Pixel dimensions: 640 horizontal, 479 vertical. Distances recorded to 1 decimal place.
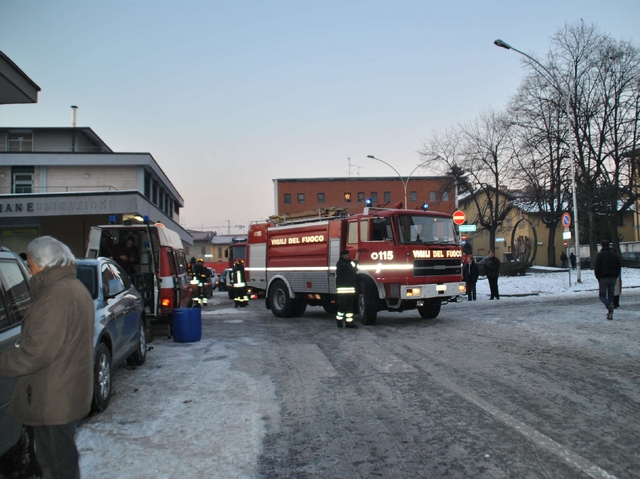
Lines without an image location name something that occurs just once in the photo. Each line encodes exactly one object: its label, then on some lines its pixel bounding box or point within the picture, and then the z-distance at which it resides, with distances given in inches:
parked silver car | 221.8
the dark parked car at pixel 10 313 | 141.8
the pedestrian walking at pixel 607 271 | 469.4
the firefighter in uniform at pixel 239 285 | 720.3
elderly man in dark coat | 112.9
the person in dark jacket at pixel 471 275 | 741.3
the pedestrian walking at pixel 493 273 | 748.0
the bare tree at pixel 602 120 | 1109.7
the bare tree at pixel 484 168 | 1537.9
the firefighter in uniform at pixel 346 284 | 461.7
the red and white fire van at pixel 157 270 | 412.2
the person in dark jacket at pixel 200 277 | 794.7
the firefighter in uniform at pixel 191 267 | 864.8
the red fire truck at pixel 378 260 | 468.4
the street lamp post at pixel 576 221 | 894.4
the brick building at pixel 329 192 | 2847.0
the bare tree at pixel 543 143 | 1164.5
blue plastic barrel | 394.9
